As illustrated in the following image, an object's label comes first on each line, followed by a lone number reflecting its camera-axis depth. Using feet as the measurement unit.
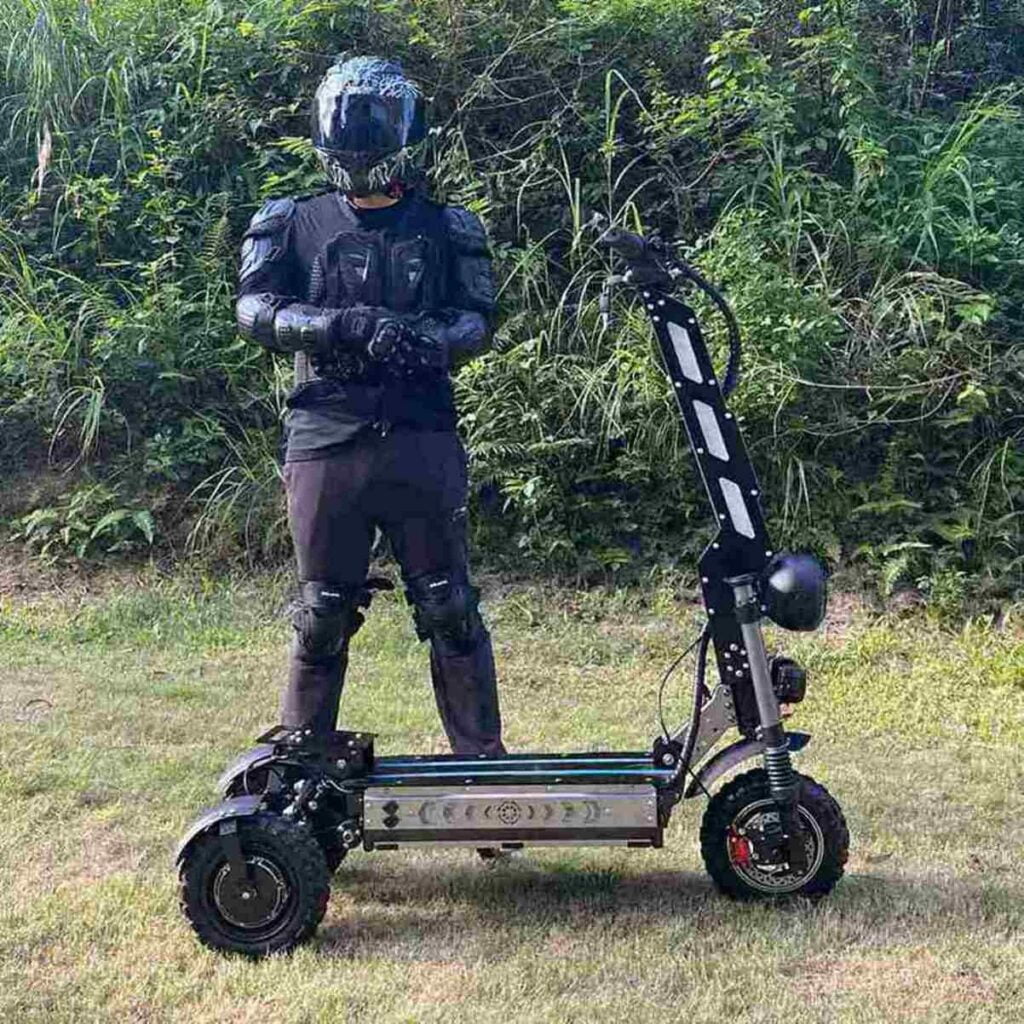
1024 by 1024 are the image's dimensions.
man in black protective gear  11.05
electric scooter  10.16
